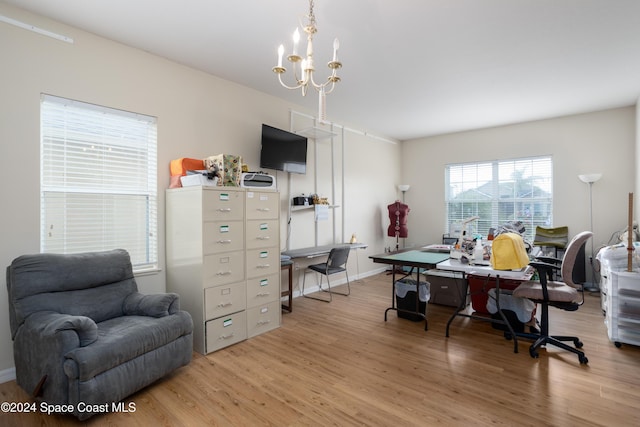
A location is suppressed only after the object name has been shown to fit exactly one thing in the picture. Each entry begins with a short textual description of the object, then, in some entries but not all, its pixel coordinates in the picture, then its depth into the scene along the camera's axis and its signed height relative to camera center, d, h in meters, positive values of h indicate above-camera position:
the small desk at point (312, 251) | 4.37 -0.55
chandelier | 1.90 +0.90
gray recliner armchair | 2.03 -0.83
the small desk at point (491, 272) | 2.92 -0.55
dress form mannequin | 6.59 -0.15
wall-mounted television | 4.27 +0.85
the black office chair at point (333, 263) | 4.46 -0.71
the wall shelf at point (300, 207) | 4.85 +0.08
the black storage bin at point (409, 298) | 3.79 -1.00
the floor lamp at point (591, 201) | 4.98 +0.17
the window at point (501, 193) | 5.77 +0.37
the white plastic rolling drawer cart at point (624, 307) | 3.03 -0.90
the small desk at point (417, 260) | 3.47 -0.52
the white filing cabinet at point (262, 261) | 3.40 -0.52
